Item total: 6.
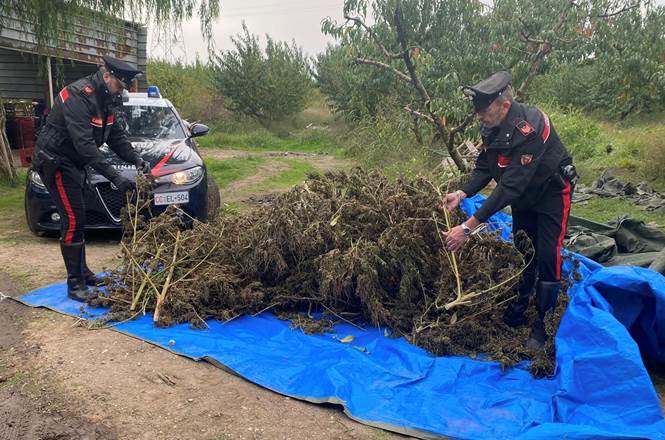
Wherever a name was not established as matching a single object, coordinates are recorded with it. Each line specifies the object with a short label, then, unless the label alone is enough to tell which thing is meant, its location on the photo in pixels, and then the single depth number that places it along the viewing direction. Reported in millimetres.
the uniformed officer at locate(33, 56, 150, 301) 4789
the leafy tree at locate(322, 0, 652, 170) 7199
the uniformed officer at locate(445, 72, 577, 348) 3787
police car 6398
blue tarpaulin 3057
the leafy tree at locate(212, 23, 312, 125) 29219
